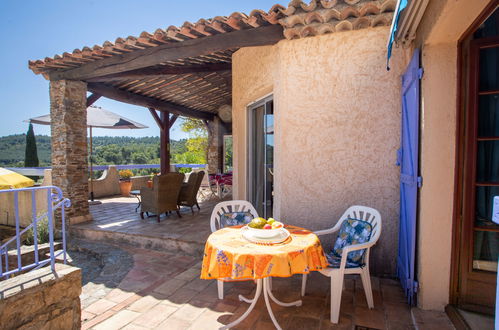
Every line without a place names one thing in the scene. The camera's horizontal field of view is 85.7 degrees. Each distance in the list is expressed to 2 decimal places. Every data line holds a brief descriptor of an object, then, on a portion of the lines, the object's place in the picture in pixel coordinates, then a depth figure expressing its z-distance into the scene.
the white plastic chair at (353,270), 2.21
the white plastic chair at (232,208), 2.99
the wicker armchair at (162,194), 5.18
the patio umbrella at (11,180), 3.24
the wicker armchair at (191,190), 5.90
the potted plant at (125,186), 9.02
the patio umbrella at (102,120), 7.72
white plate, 2.04
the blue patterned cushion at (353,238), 2.41
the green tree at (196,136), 12.20
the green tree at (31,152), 13.66
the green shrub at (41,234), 4.84
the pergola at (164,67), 3.03
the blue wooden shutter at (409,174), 2.36
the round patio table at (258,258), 1.79
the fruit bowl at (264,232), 2.06
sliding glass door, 4.17
